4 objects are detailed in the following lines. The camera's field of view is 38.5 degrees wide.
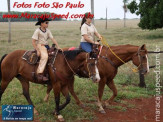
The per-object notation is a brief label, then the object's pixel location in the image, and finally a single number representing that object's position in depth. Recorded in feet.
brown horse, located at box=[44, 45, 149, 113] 20.31
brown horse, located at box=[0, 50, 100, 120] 17.72
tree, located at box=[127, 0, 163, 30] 80.77
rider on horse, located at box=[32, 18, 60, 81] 18.94
